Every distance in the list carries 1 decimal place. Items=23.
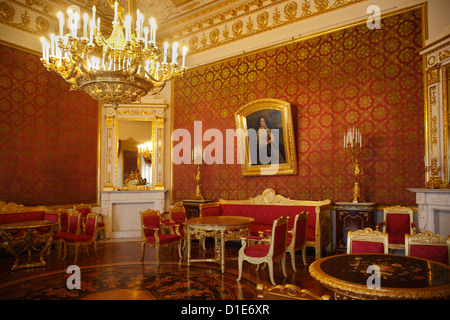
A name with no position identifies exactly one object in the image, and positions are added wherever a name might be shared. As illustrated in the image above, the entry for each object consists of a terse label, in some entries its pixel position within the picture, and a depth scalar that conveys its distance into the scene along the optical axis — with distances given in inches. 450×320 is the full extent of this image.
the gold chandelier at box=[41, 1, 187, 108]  145.9
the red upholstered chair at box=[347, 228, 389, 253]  119.2
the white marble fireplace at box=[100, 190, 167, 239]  313.0
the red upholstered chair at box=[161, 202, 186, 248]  243.4
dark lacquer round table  74.3
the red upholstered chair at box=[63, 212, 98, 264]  216.5
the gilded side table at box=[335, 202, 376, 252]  208.8
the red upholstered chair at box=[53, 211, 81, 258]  230.5
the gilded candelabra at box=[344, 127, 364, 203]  219.9
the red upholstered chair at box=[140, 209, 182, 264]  210.9
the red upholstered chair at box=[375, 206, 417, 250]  199.6
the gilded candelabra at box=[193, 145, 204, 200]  296.4
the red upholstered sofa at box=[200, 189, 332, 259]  217.6
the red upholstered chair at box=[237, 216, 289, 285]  162.6
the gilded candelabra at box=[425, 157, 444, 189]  185.2
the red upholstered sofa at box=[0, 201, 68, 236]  240.4
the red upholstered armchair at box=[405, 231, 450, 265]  109.7
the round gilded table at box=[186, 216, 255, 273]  189.2
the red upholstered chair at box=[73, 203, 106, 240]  282.2
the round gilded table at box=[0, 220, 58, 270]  199.0
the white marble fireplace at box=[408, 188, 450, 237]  177.8
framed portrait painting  256.8
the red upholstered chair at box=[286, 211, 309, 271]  182.5
